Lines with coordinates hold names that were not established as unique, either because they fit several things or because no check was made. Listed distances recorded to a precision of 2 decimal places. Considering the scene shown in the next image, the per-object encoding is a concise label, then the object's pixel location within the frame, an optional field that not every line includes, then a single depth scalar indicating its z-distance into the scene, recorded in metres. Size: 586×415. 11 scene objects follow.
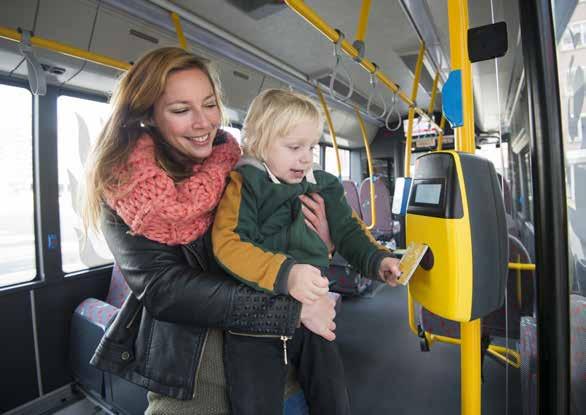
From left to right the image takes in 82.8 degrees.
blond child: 0.82
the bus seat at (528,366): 0.86
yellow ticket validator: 0.73
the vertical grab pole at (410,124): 2.32
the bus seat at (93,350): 2.10
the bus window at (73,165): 2.73
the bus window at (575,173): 0.68
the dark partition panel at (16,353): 2.33
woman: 0.77
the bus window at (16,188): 2.44
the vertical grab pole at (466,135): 0.90
